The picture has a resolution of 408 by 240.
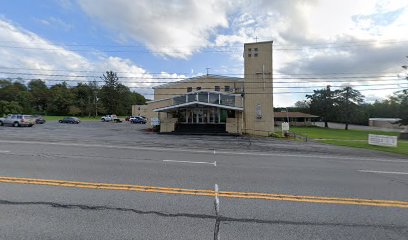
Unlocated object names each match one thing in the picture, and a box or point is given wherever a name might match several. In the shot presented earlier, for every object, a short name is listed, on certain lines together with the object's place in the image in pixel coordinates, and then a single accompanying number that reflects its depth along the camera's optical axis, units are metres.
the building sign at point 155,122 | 35.22
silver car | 35.62
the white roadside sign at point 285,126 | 29.83
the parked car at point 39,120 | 45.32
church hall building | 31.22
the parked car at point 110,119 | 67.13
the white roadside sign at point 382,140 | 20.72
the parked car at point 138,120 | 61.86
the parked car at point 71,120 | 52.50
